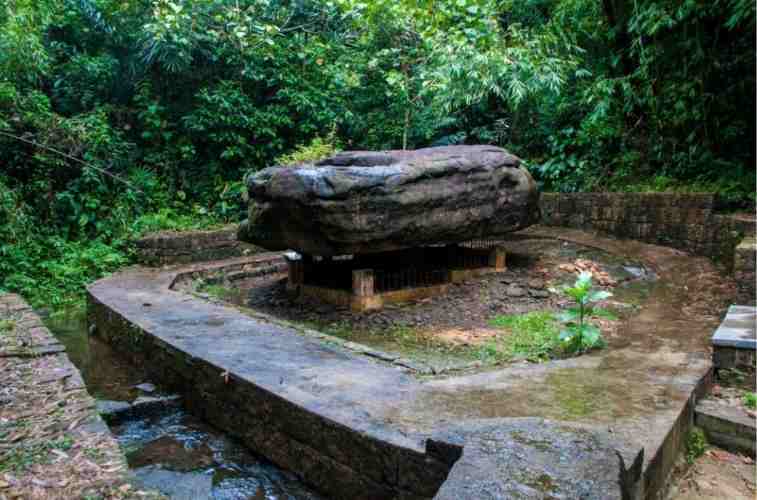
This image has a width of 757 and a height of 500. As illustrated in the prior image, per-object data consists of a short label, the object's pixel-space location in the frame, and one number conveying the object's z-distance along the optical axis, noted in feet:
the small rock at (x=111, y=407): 12.62
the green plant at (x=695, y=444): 10.05
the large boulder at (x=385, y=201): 17.75
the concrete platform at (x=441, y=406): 6.47
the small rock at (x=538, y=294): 19.83
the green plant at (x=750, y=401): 10.72
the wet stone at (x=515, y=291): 19.97
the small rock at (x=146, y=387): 14.39
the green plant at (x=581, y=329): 13.62
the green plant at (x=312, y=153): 28.71
